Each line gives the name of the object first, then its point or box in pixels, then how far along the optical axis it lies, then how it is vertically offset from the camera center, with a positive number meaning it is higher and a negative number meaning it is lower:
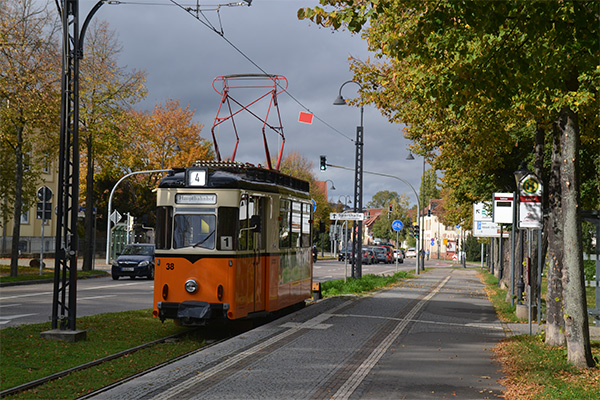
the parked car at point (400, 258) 85.11 -1.99
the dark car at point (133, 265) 32.19 -1.13
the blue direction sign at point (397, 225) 39.28 +0.86
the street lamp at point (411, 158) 55.42 +6.19
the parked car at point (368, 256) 70.69 -1.42
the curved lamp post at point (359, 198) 29.86 +1.73
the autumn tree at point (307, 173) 80.40 +7.29
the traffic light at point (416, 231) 50.72 +0.71
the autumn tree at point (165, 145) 53.53 +6.86
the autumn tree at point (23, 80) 27.80 +5.93
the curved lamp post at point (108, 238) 41.80 +0.00
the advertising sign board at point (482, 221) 32.26 +0.91
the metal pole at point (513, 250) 17.80 -0.22
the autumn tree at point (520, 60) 9.38 +2.58
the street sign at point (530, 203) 13.69 +0.72
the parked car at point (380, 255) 75.88 -1.41
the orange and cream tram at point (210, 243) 13.34 -0.07
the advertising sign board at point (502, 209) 17.39 +0.79
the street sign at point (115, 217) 41.55 +1.20
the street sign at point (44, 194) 29.53 +1.73
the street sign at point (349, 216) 25.90 +0.86
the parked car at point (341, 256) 75.45 -1.55
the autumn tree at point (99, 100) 32.75 +6.16
